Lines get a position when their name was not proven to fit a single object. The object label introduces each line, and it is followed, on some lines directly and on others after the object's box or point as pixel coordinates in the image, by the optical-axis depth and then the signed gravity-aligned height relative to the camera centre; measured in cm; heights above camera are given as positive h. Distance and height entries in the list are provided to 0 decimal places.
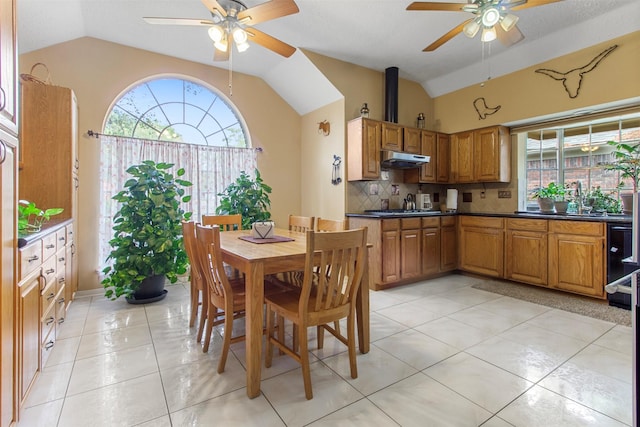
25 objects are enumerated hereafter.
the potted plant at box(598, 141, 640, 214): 331 +50
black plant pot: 325 -86
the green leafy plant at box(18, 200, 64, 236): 175 -5
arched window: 385 +128
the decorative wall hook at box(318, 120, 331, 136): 447 +123
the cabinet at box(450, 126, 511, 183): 431 +80
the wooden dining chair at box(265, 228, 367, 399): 167 -49
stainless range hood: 402 +68
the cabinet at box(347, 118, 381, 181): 398 +81
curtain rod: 347 +88
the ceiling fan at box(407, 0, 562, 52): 236 +157
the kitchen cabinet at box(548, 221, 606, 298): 324 -51
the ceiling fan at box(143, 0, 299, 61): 226 +149
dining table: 173 -42
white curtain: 361 +59
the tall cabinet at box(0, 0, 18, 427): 129 +1
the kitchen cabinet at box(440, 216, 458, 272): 433 -47
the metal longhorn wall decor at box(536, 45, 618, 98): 350 +163
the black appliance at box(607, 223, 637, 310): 304 -44
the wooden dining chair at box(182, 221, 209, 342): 222 -52
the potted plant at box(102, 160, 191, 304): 309 -26
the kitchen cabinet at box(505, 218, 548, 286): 369 -50
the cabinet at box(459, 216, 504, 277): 406 -48
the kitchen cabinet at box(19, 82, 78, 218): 278 +61
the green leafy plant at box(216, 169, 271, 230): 393 +12
